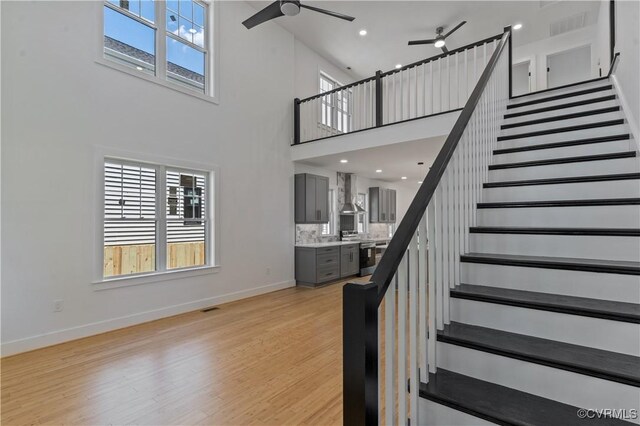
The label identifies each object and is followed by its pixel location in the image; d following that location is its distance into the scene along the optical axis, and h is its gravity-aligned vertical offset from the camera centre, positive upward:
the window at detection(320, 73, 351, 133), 7.11 +2.51
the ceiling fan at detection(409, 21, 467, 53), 5.83 +3.27
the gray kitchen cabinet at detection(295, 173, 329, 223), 6.48 +0.36
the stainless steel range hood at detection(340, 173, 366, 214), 8.08 +0.49
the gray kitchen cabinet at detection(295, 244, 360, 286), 6.23 -1.01
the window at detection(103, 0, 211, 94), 4.02 +2.50
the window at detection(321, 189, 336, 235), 7.93 +0.03
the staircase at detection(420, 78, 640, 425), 1.36 -0.45
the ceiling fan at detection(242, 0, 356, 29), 3.67 +2.54
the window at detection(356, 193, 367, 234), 9.13 -0.02
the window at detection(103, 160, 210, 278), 3.95 -0.04
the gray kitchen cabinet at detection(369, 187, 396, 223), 9.38 +0.31
